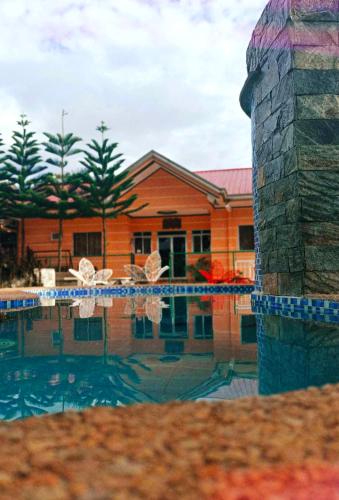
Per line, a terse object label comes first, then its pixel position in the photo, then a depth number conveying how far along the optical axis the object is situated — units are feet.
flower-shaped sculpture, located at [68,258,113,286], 42.43
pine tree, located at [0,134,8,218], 54.60
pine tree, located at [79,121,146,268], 54.29
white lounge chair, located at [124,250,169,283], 45.37
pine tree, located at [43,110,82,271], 54.65
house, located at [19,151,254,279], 56.18
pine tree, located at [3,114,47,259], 55.01
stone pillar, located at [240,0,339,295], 19.97
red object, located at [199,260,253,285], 44.84
